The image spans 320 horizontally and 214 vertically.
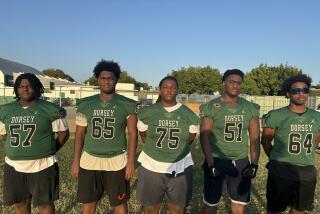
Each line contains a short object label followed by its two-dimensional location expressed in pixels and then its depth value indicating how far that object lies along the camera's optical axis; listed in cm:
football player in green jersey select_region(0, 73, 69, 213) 421
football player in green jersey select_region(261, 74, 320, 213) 423
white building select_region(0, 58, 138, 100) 4063
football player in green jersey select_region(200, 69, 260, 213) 438
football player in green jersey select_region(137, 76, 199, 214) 427
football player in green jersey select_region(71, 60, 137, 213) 426
